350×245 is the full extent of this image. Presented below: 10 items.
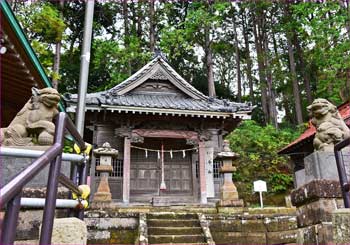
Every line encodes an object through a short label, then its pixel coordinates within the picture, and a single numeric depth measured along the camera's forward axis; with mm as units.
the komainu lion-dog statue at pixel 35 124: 3594
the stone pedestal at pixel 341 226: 3182
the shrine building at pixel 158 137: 12500
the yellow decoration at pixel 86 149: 2739
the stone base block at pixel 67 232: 2062
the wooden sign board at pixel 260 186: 11610
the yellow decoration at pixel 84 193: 2473
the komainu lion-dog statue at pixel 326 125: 4648
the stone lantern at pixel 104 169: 9359
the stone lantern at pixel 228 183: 9625
